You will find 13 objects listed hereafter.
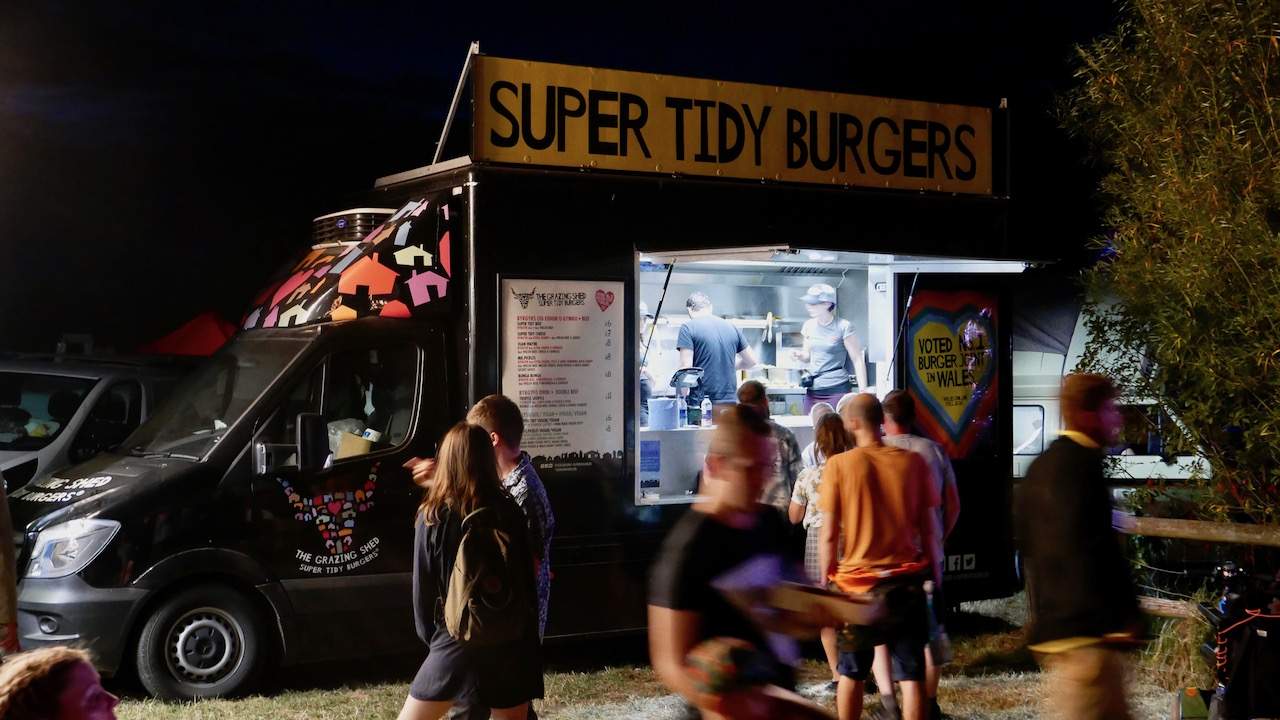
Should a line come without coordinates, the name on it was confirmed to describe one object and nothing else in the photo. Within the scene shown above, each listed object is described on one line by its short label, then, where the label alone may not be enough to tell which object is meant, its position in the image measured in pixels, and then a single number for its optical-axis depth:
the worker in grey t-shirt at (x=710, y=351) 10.27
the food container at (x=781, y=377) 10.71
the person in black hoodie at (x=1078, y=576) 4.66
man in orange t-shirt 5.86
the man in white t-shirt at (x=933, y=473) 6.76
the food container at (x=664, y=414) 9.71
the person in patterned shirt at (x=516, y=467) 5.51
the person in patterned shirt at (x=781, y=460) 7.95
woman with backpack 4.73
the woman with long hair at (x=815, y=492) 7.40
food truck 7.38
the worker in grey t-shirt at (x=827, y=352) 10.44
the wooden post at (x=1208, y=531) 6.73
